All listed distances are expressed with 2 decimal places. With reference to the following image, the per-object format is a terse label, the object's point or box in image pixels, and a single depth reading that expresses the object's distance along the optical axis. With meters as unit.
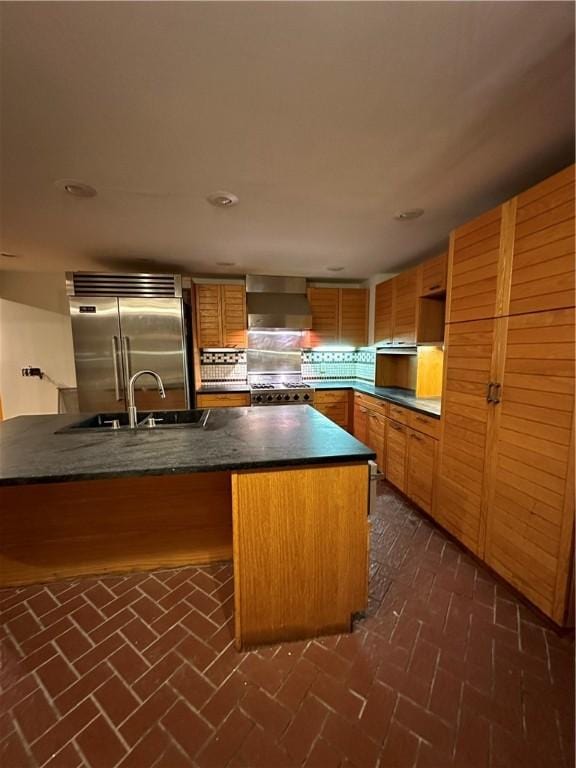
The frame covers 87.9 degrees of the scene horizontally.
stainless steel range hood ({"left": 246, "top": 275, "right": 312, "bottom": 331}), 4.08
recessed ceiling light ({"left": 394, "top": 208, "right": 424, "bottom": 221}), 2.23
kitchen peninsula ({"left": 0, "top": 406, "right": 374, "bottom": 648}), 1.33
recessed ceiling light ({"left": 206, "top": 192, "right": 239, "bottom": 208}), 2.00
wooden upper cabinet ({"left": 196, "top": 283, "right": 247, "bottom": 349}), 4.01
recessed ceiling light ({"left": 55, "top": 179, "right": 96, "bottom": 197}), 1.84
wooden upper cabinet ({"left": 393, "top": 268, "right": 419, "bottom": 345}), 3.09
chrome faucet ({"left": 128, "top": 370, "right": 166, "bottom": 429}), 1.86
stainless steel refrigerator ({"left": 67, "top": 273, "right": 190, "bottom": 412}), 3.43
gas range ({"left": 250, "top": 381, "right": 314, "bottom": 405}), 3.90
